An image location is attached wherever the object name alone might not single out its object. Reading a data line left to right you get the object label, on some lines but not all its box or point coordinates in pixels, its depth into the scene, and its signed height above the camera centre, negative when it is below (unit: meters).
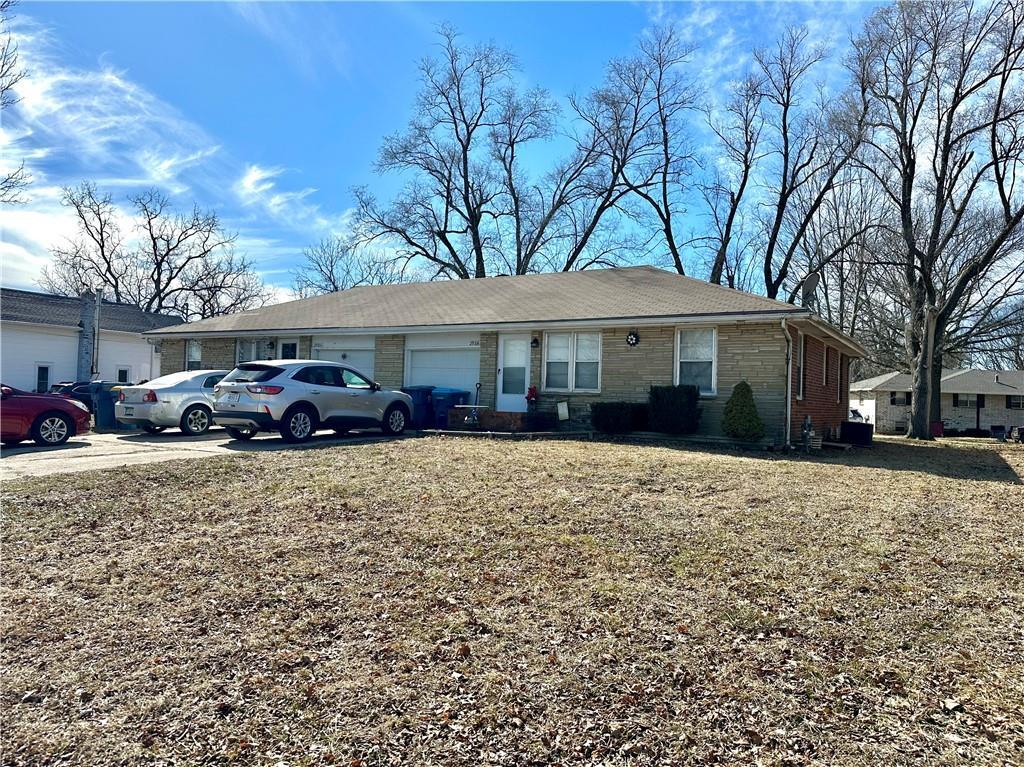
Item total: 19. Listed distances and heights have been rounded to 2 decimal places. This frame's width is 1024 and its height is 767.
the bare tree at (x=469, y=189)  35.34 +12.17
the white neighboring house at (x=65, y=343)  26.33 +2.09
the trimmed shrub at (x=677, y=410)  12.80 -0.11
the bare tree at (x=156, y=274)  42.94 +8.19
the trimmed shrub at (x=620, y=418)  13.39 -0.29
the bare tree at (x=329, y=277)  46.03 +8.68
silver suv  10.96 -0.07
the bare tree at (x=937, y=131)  19.83 +9.31
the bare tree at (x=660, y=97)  31.73 +15.77
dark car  14.85 +0.01
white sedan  12.81 -0.24
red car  10.91 -0.51
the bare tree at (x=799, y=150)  23.72 +10.77
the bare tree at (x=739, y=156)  29.34 +12.19
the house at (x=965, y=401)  37.38 +0.71
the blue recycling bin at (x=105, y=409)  14.45 -0.42
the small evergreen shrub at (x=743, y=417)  12.12 -0.19
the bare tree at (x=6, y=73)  13.99 +6.93
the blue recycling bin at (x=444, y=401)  15.02 -0.04
